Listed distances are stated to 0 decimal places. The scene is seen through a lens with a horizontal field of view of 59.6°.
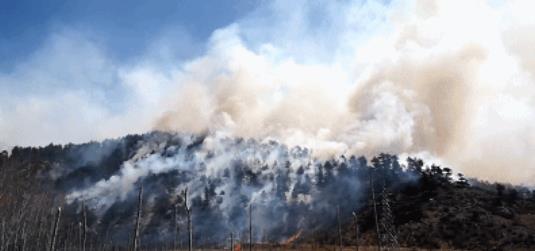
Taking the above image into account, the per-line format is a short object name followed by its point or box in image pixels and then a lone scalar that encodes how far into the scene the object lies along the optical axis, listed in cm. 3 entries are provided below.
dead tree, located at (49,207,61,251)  4218
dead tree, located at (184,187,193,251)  4837
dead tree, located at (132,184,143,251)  4736
